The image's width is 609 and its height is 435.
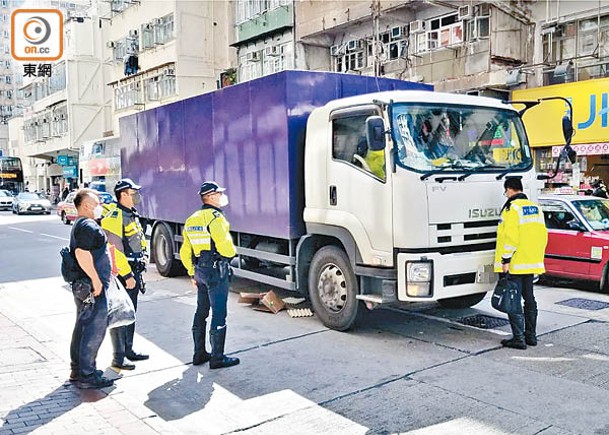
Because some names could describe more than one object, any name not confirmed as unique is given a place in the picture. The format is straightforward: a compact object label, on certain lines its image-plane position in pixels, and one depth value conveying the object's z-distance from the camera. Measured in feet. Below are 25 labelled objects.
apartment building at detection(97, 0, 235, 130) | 111.65
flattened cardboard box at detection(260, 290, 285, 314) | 28.66
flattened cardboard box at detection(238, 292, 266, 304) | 29.99
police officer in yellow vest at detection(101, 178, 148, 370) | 20.17
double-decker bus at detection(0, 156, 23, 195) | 184.03
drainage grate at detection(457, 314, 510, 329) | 25.50
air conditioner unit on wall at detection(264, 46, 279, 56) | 90.16
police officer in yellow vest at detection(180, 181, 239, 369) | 19.93
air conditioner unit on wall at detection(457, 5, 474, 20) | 62.80
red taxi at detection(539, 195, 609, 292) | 32.27
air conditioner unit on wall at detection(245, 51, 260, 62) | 95.91
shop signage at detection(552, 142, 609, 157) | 55.11
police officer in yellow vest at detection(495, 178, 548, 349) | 21.70
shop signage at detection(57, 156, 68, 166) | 162.09
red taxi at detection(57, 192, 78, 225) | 87.61
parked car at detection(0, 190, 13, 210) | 136.51
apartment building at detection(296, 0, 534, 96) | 61.41
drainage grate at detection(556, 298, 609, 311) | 29.04
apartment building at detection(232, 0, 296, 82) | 86.99
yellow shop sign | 55.06
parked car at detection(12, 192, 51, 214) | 117.60
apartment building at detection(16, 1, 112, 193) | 152.87
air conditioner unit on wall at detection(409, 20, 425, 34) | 69.31
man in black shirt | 17.65
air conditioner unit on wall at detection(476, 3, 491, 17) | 61.68
